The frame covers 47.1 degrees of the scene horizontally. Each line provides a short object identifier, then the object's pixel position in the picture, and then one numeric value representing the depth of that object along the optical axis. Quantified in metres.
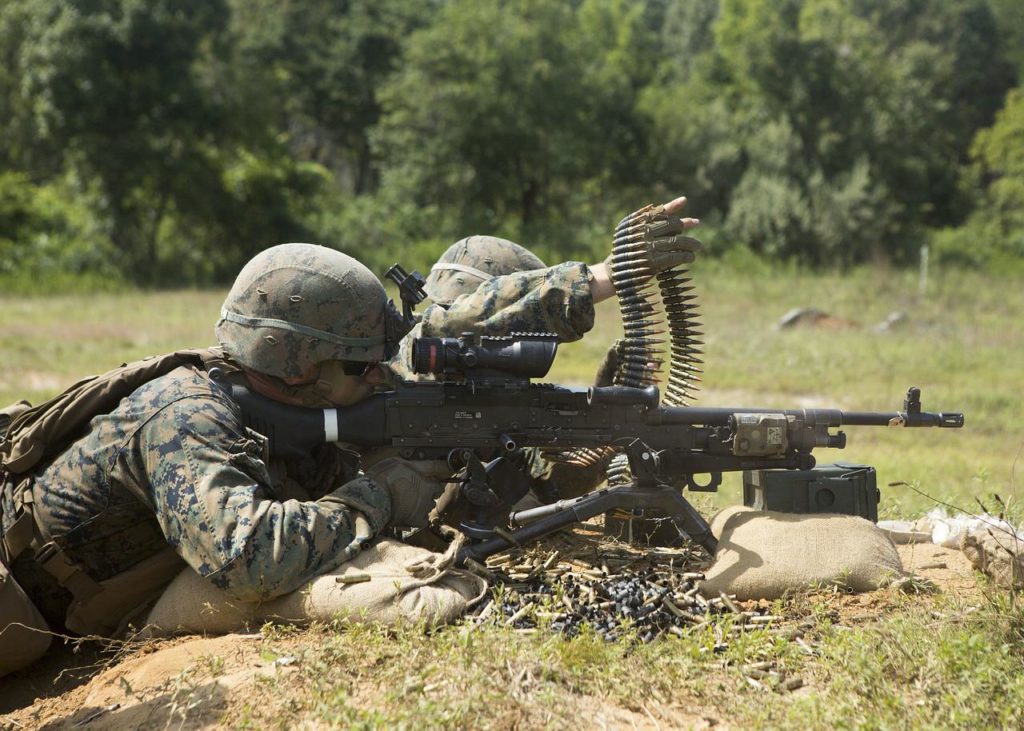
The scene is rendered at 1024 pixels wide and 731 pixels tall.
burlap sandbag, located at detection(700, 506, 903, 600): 5.57
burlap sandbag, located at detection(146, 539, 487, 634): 5.02
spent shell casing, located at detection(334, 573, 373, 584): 5.08
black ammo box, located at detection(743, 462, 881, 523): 6.16
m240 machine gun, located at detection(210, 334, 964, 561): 5.64
